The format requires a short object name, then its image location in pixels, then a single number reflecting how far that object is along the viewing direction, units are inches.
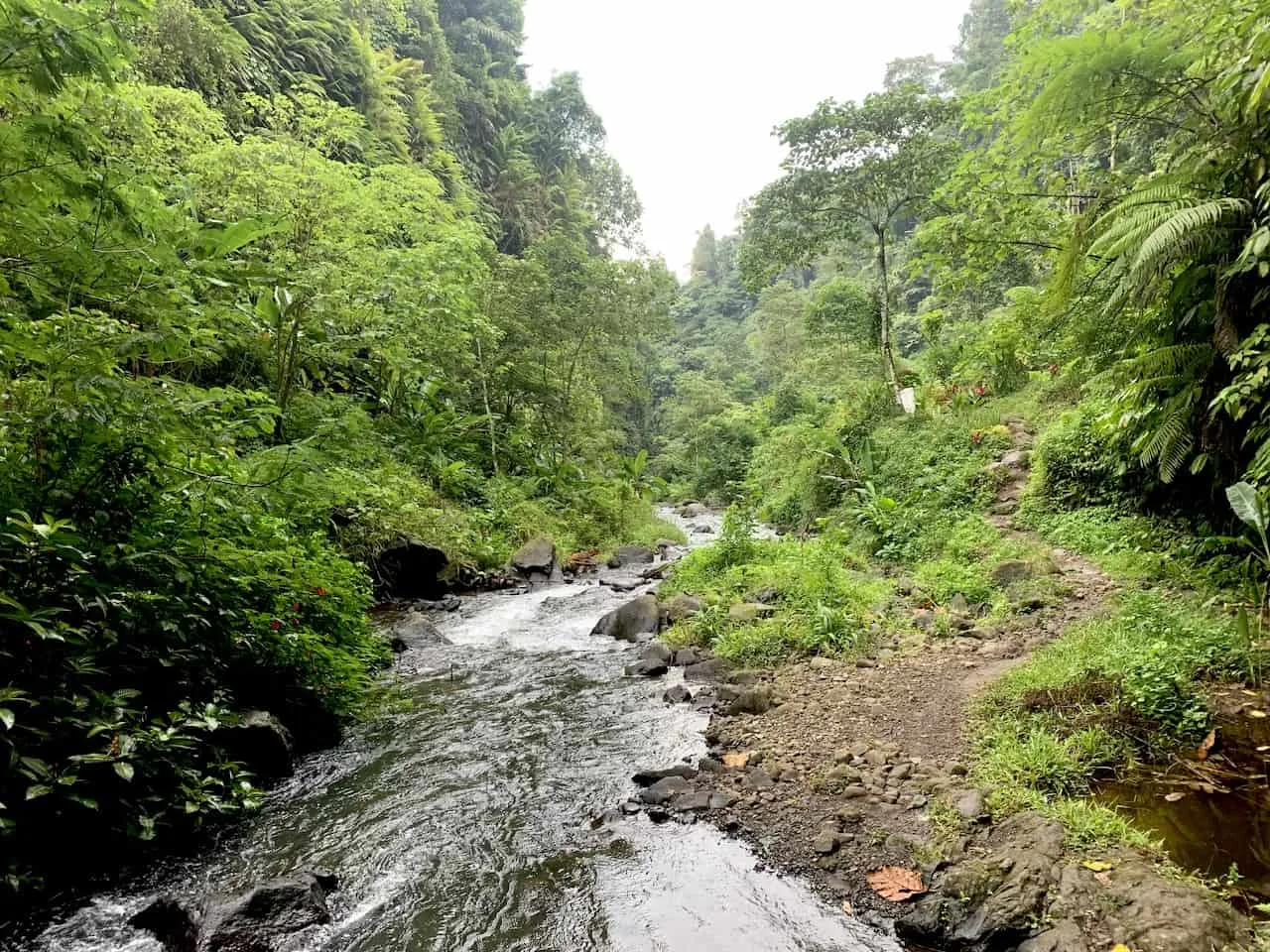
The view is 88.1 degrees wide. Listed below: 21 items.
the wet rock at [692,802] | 173.8
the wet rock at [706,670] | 275.9
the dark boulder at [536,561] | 529.7
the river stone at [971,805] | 142.5
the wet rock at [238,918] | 125.0
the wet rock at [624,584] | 485.7
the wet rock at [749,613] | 311.1
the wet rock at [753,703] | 230.1
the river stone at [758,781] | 178.1
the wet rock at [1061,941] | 103.9
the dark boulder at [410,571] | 439.5
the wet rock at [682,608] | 352.5
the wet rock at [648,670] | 290.6
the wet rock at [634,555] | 604.4
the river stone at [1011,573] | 293.0
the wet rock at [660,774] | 190.7
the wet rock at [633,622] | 358.6
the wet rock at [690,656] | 293.6
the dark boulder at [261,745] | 183.0
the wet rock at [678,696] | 255.0
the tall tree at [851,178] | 582.2
